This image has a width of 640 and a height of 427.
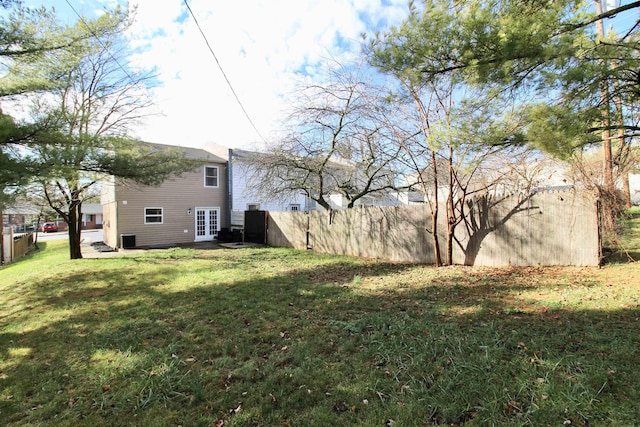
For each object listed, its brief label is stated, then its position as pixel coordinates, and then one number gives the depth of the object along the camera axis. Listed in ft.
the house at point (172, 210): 50.77
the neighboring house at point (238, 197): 58.78
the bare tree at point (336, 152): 30.42
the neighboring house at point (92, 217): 143.84
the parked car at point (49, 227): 136.46
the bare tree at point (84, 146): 18.88
